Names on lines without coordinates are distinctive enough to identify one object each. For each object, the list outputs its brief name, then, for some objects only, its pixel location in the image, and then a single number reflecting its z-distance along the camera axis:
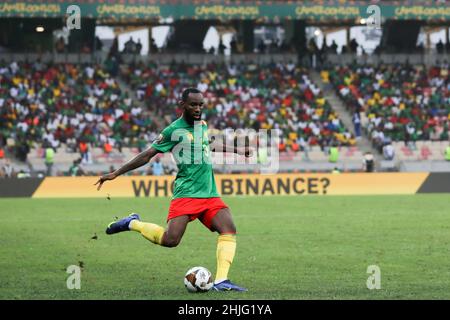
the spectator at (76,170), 39.84
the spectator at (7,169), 39.50
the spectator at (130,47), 52.81
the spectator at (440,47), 55.81
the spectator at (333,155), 43.62
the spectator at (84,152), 41.75
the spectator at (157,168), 40.16
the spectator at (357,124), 47.47
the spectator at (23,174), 39.04
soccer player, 12.16
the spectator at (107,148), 42.53
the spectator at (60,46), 51.49
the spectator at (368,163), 41.41
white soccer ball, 12.05
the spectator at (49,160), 40.78
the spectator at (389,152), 44.34
